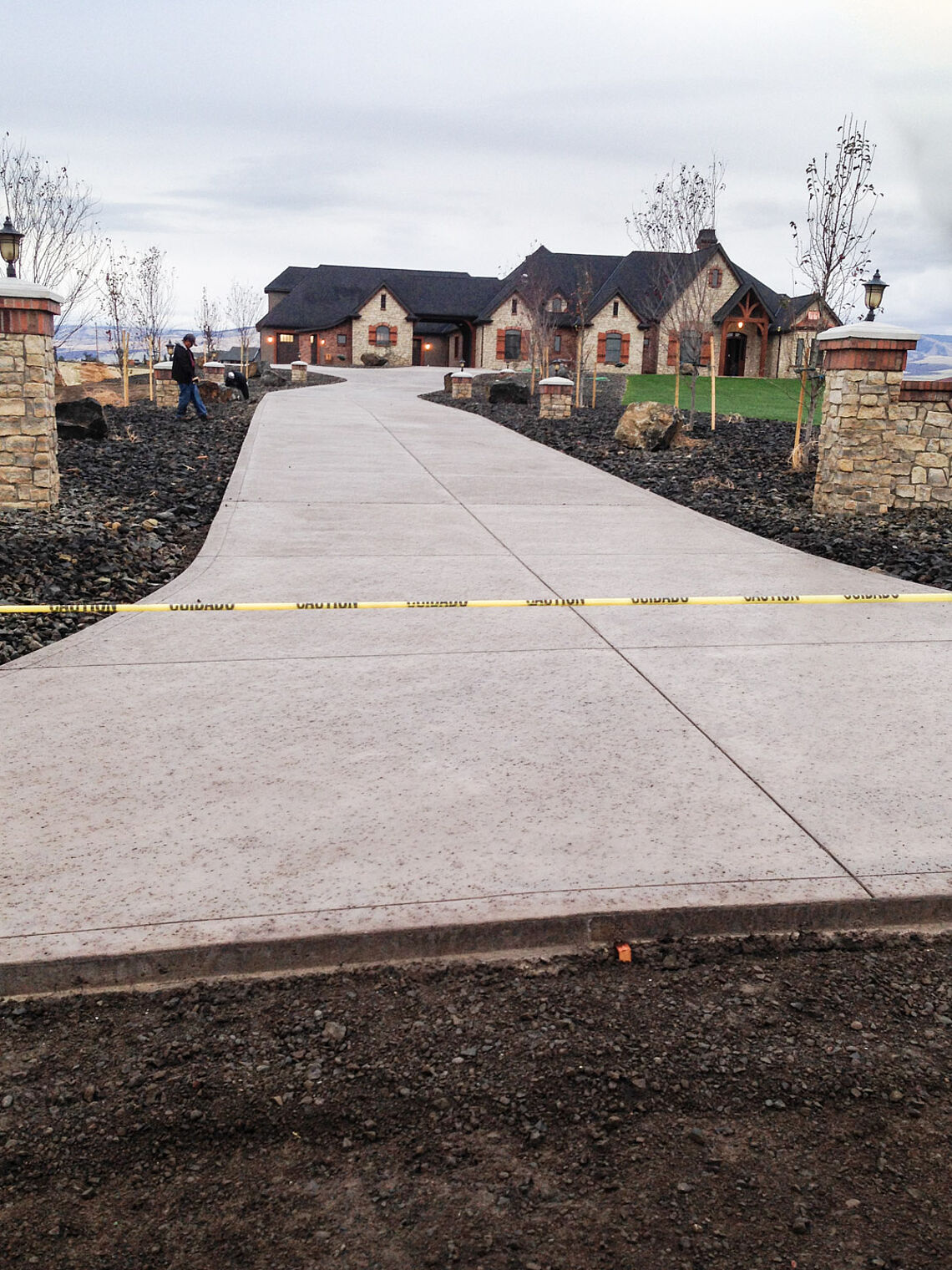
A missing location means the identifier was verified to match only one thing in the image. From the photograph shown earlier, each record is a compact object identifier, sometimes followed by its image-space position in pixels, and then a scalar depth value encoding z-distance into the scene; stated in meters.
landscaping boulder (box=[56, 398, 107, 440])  17.38
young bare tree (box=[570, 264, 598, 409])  58.16
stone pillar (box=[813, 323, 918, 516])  11.09
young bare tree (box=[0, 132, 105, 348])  25.06
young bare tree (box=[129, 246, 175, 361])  45.97
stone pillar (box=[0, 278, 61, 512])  10.16
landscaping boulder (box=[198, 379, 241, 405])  27.31
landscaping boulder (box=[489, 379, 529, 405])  30.23
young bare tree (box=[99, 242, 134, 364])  36.12
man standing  22.16
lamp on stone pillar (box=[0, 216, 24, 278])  13.20
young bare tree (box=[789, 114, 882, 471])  15.40
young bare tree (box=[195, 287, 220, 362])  70.06
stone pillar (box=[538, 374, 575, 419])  24.41
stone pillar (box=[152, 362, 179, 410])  26.62
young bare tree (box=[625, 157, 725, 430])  24.11
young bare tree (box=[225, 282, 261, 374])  77.14
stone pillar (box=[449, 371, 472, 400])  32.56
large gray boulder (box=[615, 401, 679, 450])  18.31
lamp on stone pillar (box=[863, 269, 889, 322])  13.63
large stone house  55.72
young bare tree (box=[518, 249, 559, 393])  50.19
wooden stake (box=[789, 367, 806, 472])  14.89
